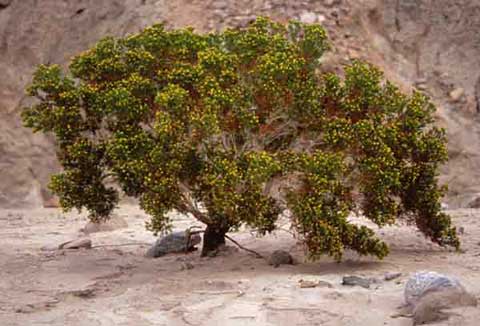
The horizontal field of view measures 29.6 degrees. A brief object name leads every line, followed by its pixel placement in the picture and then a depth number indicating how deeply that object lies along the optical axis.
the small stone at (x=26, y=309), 9.69
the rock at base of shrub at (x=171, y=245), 13.60
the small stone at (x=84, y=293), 10.57
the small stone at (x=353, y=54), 23.66
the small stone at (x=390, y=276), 10.26
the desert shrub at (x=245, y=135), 10.98
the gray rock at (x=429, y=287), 8.12
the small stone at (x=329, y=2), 24.16
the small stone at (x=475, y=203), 18.43
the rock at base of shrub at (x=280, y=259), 11.91
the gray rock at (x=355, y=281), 9.94
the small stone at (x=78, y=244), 14.45
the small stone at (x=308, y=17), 23.78
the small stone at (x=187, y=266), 12.10
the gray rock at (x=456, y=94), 24.08
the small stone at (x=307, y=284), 10.00
